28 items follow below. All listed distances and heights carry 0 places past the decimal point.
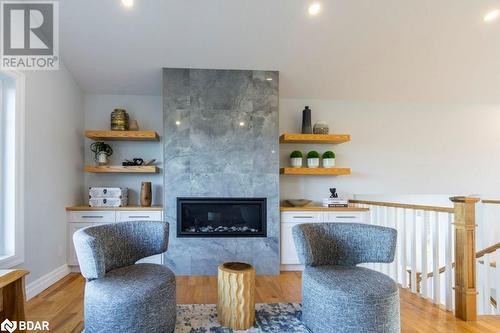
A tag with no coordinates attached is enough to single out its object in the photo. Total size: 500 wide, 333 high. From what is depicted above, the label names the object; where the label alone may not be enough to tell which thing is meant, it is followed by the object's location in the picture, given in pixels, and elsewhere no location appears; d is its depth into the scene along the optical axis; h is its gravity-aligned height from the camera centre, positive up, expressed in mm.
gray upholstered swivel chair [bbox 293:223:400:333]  1891 -794
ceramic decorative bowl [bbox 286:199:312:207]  4156 -499
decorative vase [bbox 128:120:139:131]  4121 +600
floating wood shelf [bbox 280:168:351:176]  4105 -50
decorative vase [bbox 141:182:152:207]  3988 -376
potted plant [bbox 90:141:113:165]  4023 +230
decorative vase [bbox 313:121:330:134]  4262 +587
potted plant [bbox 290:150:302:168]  4258 +127
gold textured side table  2179 -985
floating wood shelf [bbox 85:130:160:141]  3885 +459
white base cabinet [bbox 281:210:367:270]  3836 -704
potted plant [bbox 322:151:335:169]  4281 +127
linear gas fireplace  3684 -648
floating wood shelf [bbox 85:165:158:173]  3920 -13
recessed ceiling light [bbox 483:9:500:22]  3228 +1721
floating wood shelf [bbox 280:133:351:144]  4078 +430
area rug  2227 -1259
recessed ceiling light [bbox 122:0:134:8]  2934 +1692
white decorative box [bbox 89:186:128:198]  3887 -325
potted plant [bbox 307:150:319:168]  4281 +127
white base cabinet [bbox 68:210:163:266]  3666 -647
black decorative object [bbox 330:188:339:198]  4220 -375
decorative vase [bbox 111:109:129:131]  4035 +674
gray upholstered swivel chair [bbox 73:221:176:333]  1847 -804
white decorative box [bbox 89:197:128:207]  3857 -458
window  2725 +12
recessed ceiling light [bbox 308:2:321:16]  3023 +1692
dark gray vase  4285 +696
